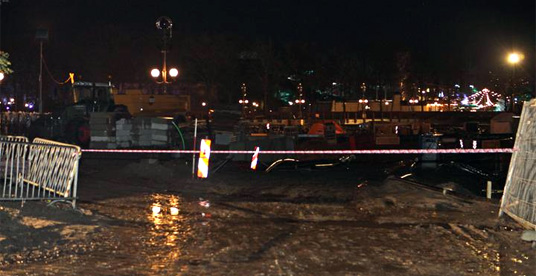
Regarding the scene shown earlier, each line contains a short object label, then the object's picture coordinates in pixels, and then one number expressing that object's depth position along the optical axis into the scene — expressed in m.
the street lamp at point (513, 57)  33.09
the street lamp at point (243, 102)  57.21
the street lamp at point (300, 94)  73.04
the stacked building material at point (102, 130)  24.83
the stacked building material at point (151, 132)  23.30
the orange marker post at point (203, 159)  15.37
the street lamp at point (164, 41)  24.34
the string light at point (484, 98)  77.46
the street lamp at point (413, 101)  85.11
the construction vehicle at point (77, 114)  29.97
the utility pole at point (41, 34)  42.82
